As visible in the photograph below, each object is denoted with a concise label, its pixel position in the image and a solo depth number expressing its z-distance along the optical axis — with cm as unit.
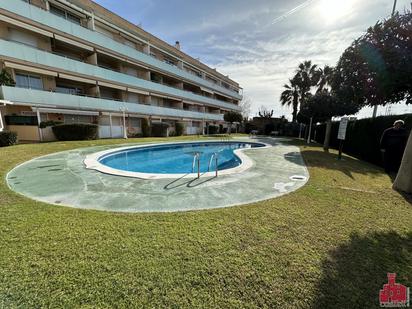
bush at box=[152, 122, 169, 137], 2475
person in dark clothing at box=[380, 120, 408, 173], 736
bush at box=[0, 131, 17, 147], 1170
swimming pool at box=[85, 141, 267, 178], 967
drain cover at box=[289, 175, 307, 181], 656
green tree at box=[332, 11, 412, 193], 472
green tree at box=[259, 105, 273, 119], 4716
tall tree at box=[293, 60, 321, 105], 3303
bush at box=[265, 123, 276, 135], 4347
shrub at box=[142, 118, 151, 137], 2408
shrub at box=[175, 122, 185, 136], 2916
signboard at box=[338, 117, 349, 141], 1025
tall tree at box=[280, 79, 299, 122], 3591
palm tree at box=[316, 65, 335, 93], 3092
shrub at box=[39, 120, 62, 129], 1504
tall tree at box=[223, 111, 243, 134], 3325
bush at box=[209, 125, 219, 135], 3756
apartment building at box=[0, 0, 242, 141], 1397
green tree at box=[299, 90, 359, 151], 1588
